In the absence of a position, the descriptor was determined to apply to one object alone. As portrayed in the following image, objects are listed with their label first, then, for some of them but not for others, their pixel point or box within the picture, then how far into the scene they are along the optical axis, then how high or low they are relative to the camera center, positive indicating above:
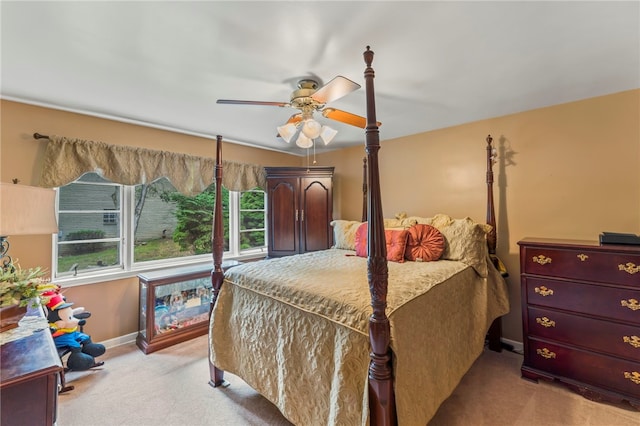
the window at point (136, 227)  2.62 -0.05
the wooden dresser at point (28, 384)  0.83 -0.52
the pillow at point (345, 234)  3.08 -0.18
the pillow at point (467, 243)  2.24 -0.23
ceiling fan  1.64 +0.79
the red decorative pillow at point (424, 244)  2.34 -0.23
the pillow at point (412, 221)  2.78 -0.03
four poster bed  1.19 -0.62
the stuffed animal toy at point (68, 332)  2.11 -0.87
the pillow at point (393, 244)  2.39 -0.24
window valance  2.40 +0.60
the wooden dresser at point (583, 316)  1.79 -0.73
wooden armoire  3.68 +0.12
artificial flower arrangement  1.24 -0.31
